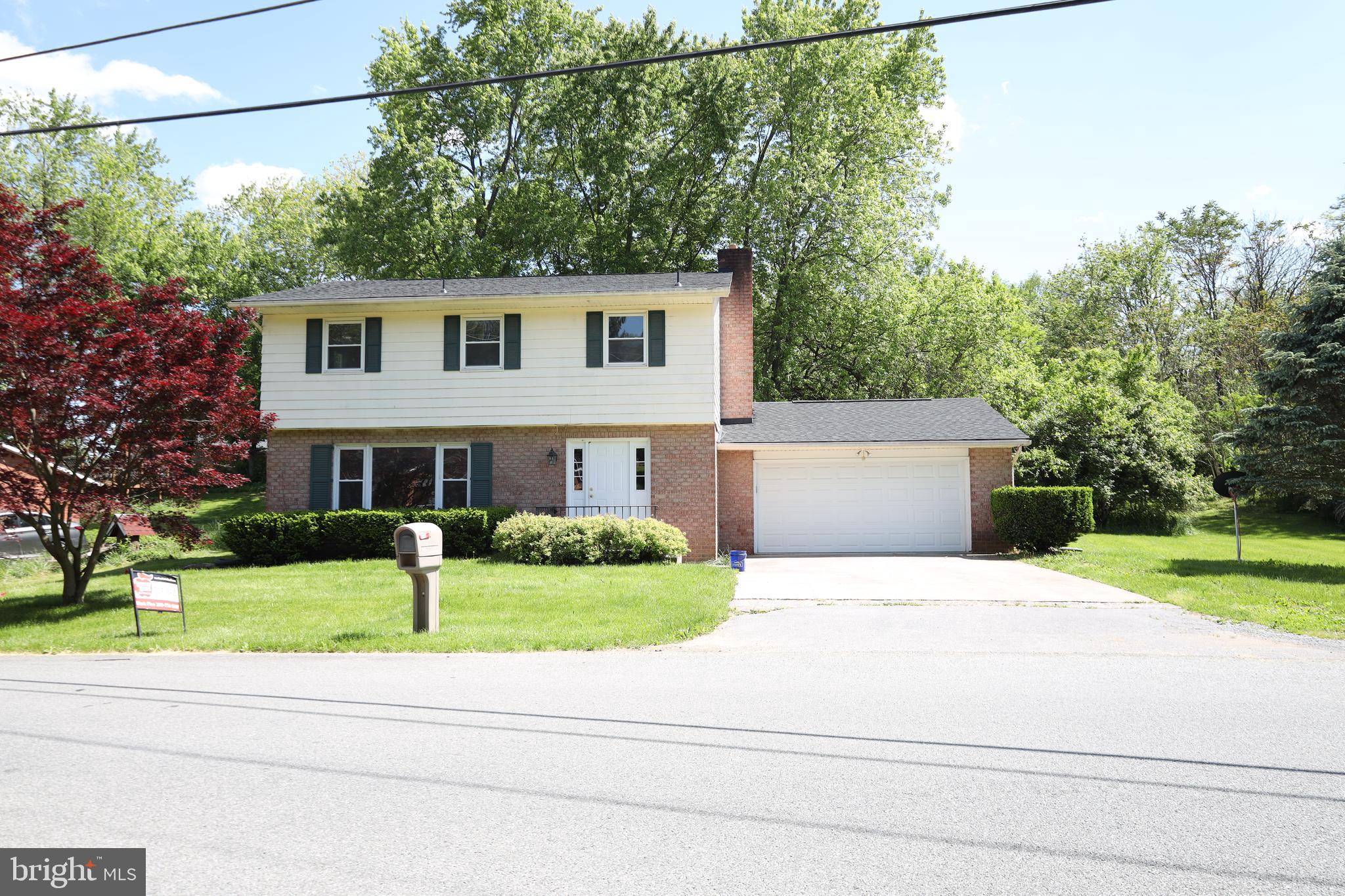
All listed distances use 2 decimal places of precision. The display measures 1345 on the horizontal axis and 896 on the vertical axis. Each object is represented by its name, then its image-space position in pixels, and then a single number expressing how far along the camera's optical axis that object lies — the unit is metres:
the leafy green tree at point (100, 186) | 35.19
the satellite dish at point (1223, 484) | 35.06
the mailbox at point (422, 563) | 9.37
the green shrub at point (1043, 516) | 18.39
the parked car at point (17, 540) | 18.95
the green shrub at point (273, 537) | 18.02
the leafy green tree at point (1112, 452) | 25.36
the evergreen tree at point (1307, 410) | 15.69
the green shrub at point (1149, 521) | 25.88
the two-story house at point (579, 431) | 18.98
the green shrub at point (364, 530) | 17.98
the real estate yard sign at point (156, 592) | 9.81
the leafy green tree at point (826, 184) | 30.61
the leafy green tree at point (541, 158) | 31.59
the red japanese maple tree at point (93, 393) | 11.97
